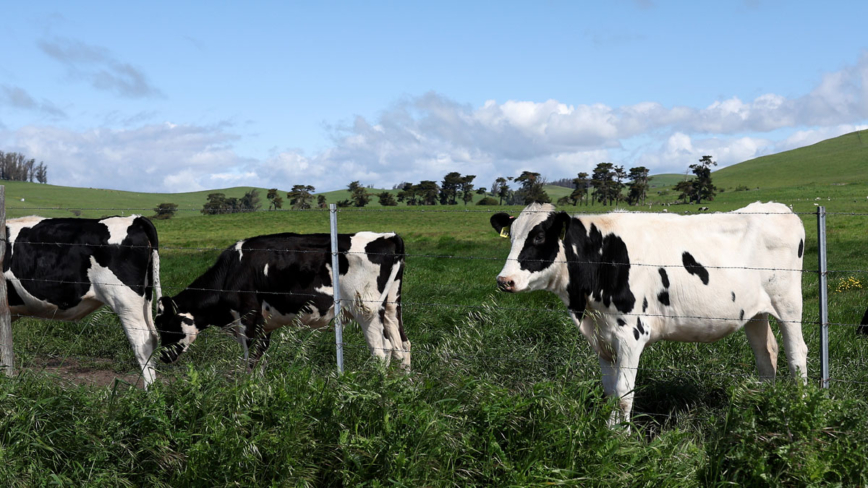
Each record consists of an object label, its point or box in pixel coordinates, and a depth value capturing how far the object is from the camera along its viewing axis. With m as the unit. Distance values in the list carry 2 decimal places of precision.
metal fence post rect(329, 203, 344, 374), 5.84
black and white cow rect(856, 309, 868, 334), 7.18
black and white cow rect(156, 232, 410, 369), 7.67
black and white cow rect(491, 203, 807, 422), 5.55
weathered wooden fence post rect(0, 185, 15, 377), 6.75
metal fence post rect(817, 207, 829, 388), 5.03
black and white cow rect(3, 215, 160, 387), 7.68
